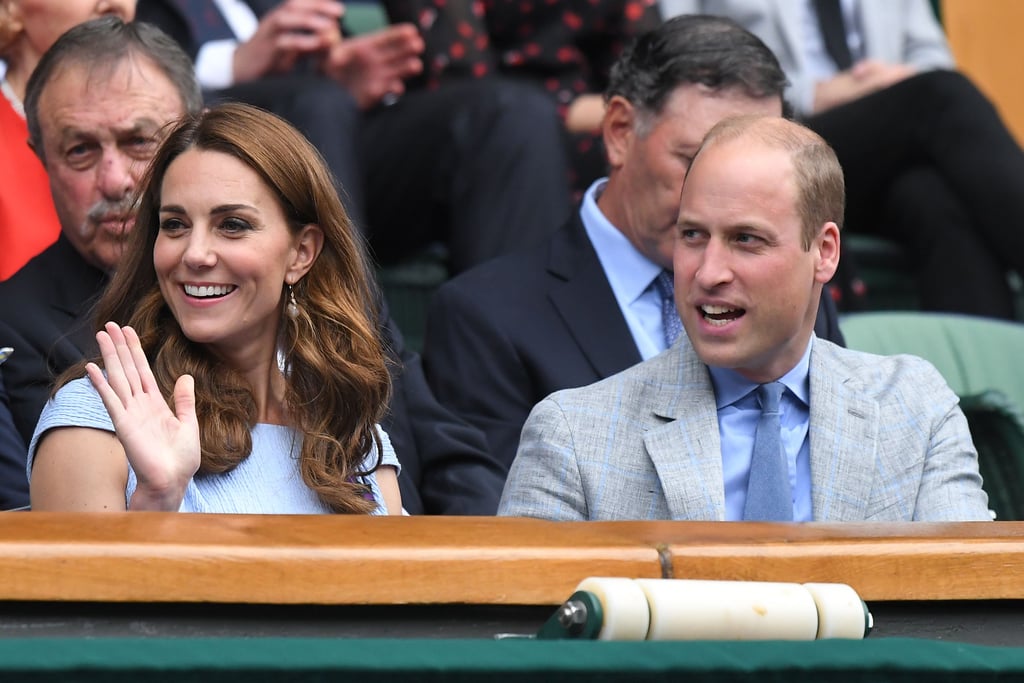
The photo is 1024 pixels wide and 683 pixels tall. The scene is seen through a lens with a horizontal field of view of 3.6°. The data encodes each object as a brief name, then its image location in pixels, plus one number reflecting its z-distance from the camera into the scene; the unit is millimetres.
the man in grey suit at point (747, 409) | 16125
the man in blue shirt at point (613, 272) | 16685
